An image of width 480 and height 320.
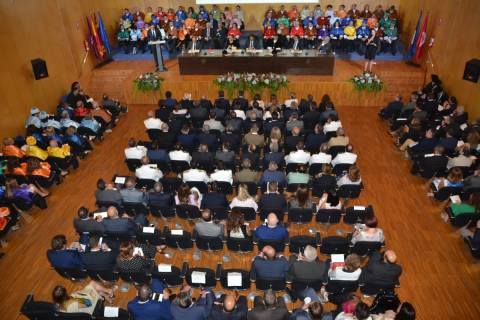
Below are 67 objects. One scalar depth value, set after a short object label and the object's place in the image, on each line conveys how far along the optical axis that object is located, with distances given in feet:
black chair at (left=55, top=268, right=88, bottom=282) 21.87
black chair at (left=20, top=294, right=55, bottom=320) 18.42
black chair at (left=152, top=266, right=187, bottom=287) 20.88
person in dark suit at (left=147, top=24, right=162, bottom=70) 48.42
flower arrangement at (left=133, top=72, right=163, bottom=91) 45.70
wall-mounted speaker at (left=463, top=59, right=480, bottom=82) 36.14
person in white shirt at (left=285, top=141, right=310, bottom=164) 29.55
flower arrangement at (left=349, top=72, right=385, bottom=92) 43.55
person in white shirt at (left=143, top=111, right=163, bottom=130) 35.65
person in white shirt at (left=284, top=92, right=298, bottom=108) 38.60
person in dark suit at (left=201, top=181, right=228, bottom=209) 25.64
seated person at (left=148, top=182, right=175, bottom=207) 25.73
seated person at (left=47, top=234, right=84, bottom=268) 21.34
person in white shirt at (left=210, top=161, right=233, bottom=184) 27.76
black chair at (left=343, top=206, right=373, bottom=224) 24.21
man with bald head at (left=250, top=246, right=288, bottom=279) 19.93
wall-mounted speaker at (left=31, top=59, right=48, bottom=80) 39.77
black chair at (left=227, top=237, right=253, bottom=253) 22.40
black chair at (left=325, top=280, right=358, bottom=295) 19.94
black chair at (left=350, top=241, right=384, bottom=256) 22.09
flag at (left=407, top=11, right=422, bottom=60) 49.37
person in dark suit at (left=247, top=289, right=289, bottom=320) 17.38
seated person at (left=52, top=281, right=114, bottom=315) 18.20
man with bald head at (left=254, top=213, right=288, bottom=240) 22.49
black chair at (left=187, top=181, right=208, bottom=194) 27.81
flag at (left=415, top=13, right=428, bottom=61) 47.69
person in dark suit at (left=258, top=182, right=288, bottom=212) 25.00
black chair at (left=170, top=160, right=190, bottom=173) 30.52
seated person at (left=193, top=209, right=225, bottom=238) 22.80
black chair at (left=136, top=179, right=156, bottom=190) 28.30
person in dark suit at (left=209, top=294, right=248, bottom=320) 17.22
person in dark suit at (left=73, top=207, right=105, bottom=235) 23.89
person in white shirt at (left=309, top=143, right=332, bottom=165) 29.19
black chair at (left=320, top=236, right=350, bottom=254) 21.56
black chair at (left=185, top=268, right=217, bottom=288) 20.38
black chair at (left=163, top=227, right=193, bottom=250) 22.81
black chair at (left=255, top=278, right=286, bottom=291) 20.31
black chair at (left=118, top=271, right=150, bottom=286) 21.15
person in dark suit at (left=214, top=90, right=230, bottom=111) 39.96
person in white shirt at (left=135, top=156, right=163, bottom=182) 28.68
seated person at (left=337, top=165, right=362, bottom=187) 25.89
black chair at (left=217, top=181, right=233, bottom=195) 27.68
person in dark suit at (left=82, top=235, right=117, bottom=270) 21.33
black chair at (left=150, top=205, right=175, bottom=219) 25.81
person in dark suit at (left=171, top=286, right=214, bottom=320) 17.67
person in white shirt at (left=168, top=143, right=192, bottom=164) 30.50
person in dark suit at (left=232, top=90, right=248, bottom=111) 39.27
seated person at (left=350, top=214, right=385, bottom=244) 22.06
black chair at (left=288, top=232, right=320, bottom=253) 21.99
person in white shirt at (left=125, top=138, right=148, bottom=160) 31.12
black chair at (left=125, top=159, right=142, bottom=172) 30.91
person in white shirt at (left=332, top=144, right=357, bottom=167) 29.04
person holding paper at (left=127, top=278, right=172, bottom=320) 18.15
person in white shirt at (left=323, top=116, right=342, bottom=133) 34.45
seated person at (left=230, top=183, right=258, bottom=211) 24.88
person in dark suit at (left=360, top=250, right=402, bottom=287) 19.62
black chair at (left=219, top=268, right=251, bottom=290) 19.99
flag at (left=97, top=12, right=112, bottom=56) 53.01
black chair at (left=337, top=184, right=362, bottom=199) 26.53
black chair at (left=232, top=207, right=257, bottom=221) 24.54
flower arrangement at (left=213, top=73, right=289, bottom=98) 44.57
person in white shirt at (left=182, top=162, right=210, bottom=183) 27.86
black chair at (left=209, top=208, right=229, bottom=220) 25.49
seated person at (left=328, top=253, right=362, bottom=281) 19.16
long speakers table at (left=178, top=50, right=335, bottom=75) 46.57
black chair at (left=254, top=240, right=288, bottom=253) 22.59
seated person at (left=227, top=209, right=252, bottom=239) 22.63
